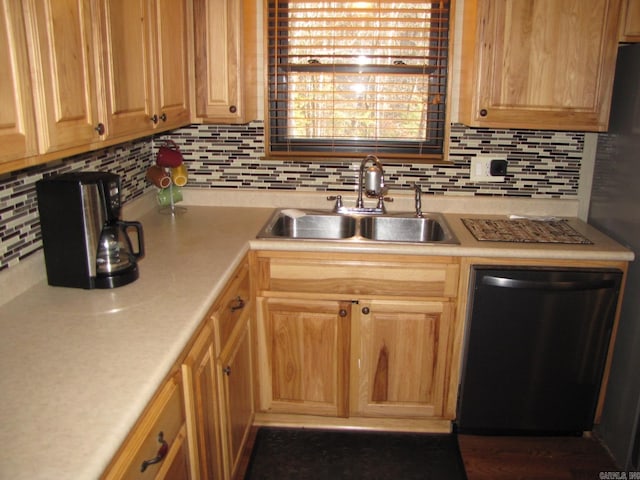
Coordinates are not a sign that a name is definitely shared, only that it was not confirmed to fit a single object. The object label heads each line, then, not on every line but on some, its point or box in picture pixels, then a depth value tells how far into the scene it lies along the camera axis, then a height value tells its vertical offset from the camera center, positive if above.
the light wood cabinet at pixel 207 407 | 1.12 -0.78
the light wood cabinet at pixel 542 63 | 2.12 +0.14
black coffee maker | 1.54 -0.38
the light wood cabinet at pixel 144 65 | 1.53 +0.09
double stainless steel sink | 2.50 -0.57
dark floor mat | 2.11 -1.40
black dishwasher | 2.08 -0.94
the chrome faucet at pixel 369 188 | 2.39 -0.40
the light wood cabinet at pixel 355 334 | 2.16 -0.93
